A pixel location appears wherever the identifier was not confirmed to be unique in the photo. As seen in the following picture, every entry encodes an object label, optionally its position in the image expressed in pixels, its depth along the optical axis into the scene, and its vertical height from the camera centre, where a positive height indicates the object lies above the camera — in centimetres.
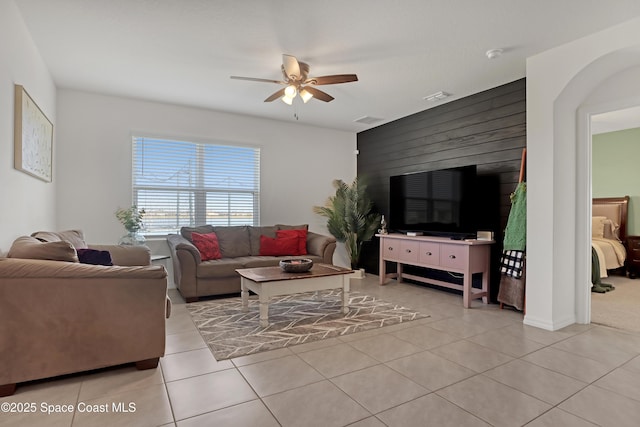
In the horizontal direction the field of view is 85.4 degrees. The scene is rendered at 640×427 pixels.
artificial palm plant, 589 -5
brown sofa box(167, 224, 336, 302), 411 -58
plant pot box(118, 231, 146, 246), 424 -31
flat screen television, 424 +18
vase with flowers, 421 -14
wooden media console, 398 -51
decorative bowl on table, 353 -52
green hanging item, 360 -6
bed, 551 -19
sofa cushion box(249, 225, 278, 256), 514 -29
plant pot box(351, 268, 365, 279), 576 -100
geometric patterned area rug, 287 -105
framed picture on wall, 271 +67
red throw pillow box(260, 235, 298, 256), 510 -46
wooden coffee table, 326 -67
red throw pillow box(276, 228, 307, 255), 524 -32
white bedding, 521 -58
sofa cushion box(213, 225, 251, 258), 488 -38
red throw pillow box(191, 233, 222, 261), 450 -41
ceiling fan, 315 +128
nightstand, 567 -64
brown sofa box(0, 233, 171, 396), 202 -63
